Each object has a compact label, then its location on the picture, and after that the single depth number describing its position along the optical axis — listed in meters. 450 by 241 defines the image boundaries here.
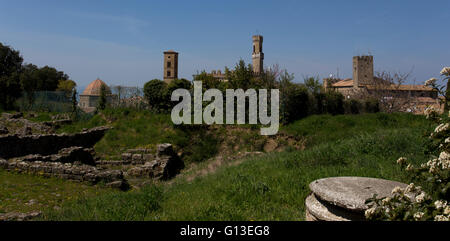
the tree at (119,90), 23.75
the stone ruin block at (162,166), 12.01
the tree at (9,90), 27.25
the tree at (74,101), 24.26
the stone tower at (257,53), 58.94
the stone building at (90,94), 43.03
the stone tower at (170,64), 59.88
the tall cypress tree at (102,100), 23.16
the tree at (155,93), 20.97
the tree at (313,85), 18.75
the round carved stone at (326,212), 3.42
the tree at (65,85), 51.44
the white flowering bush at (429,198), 2.41
